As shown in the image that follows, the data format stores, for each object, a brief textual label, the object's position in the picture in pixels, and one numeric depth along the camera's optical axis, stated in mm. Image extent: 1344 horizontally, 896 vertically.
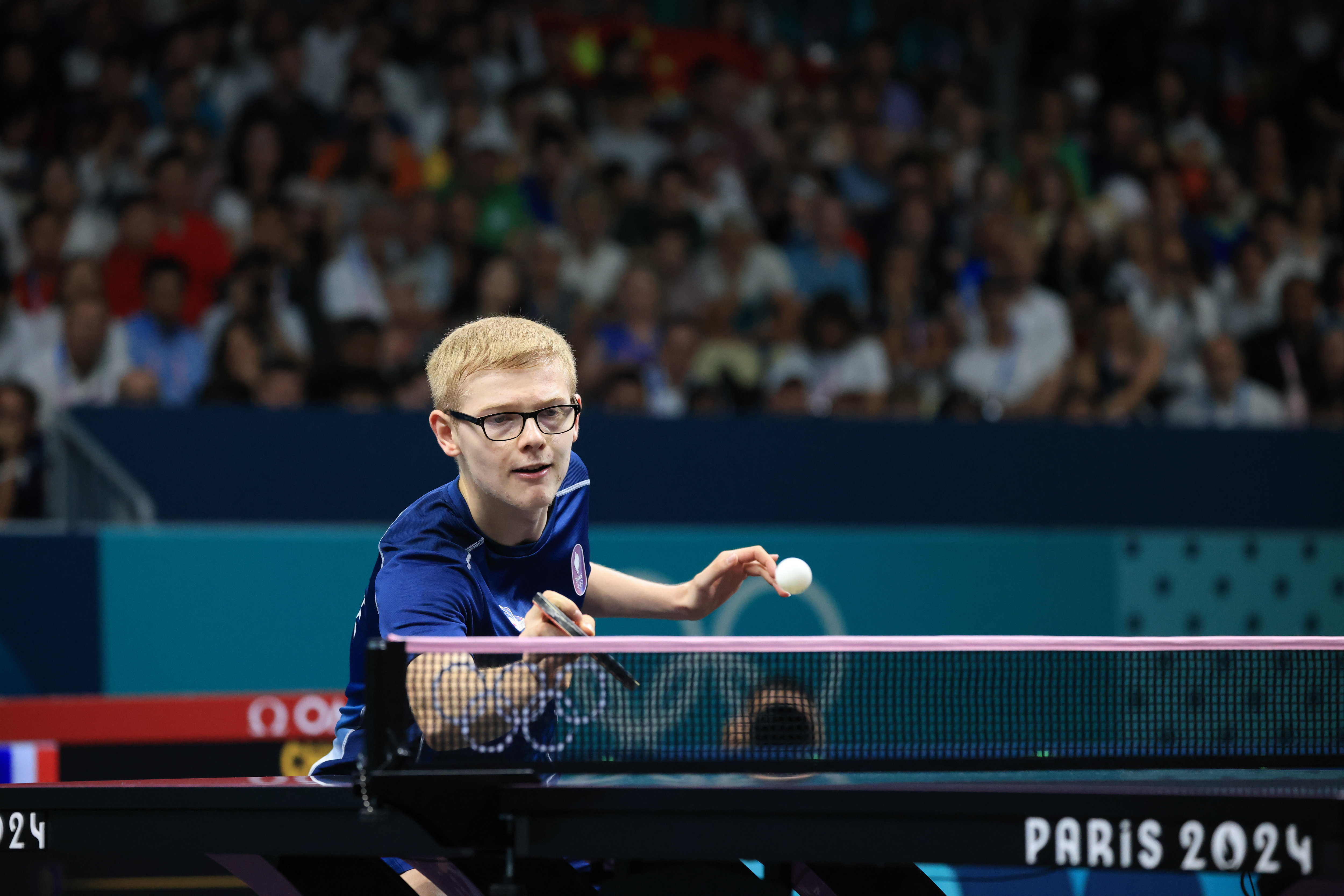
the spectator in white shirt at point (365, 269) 15687
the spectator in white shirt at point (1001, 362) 16812
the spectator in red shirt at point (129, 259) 15180
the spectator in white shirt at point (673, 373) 15570
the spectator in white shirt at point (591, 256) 16516
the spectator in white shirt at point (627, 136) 18375
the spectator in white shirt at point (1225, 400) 17328
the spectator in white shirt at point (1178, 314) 17937
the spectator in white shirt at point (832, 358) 16187
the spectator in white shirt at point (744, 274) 16797
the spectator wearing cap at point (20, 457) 12437
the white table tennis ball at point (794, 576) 5516
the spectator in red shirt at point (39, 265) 14758
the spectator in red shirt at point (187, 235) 15562
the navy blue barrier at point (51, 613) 11742
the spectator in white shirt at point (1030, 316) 17078
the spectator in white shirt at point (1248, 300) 18437
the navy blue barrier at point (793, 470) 12680
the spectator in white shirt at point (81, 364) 13977
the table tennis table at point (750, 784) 4430
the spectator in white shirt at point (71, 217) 15273
